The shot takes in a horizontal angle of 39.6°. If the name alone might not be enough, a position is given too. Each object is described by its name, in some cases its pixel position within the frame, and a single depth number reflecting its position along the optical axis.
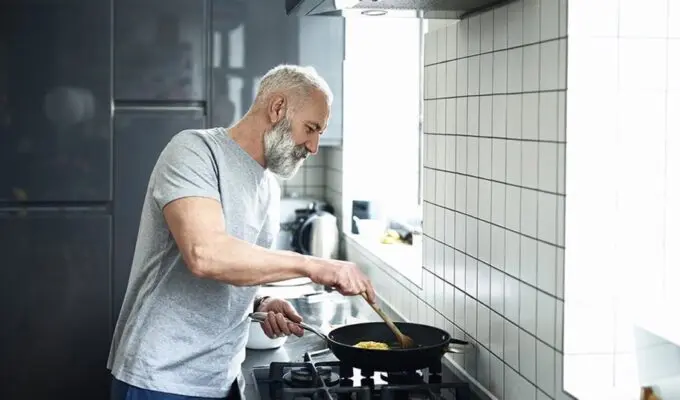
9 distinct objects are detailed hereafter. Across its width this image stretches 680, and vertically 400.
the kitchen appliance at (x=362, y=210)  3.70
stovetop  2.05
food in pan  2.13
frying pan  2.03
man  2.12
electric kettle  3.79
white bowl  2.63
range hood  2.00
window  3.78
